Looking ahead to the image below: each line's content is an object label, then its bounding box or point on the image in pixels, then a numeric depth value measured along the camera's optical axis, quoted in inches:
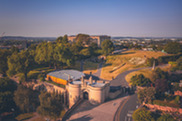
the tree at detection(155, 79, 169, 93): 1444.4
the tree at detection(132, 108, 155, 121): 979.8
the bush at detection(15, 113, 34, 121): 1445.4
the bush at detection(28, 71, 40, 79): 2020.2
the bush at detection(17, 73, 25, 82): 1900.8
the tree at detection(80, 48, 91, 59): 3038.9
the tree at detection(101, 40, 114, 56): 3134.4
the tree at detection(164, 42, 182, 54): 2857.8
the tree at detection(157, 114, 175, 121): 942.7
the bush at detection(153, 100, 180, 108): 1194.6
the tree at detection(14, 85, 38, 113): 1435.8
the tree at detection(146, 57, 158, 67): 2287.2
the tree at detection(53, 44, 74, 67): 2152.2
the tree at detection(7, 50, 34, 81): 1862.7
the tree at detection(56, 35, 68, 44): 3614.4
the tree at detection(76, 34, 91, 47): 3955.7
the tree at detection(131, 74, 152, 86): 1573.0
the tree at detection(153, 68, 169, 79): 1678.8
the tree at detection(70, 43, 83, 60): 2957.7
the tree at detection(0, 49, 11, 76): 2079.1
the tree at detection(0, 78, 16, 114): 1466.5
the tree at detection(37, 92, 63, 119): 1141.4
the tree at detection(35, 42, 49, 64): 2169.0
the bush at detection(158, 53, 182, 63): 2399.7
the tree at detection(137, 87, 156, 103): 1253.6
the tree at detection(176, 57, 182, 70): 2041.1
